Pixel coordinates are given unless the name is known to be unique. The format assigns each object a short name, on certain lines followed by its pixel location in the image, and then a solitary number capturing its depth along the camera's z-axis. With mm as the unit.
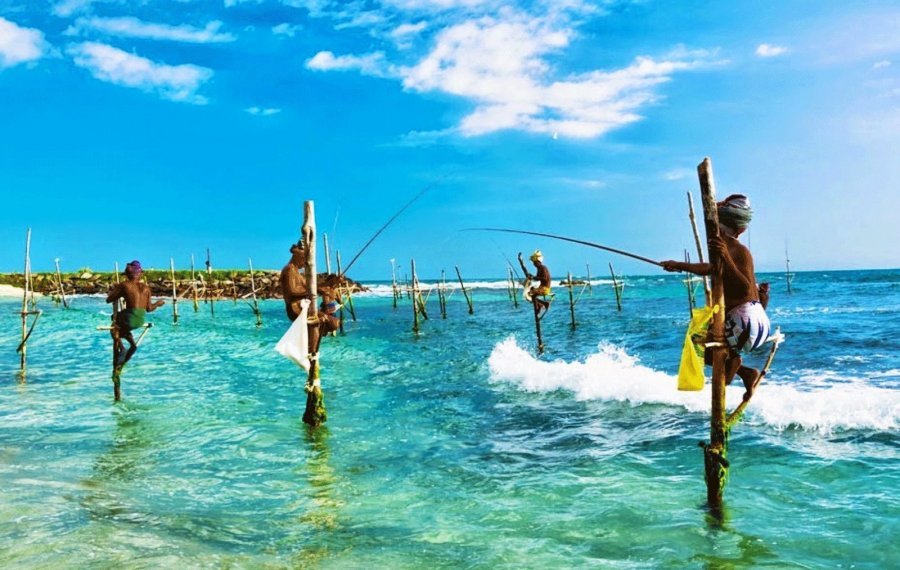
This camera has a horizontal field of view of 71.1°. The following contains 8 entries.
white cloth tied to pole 8523
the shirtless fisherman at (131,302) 11421
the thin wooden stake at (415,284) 29844
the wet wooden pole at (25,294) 15102
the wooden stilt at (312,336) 8820
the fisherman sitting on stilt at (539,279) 17797
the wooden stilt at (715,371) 5223
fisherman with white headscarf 5199
